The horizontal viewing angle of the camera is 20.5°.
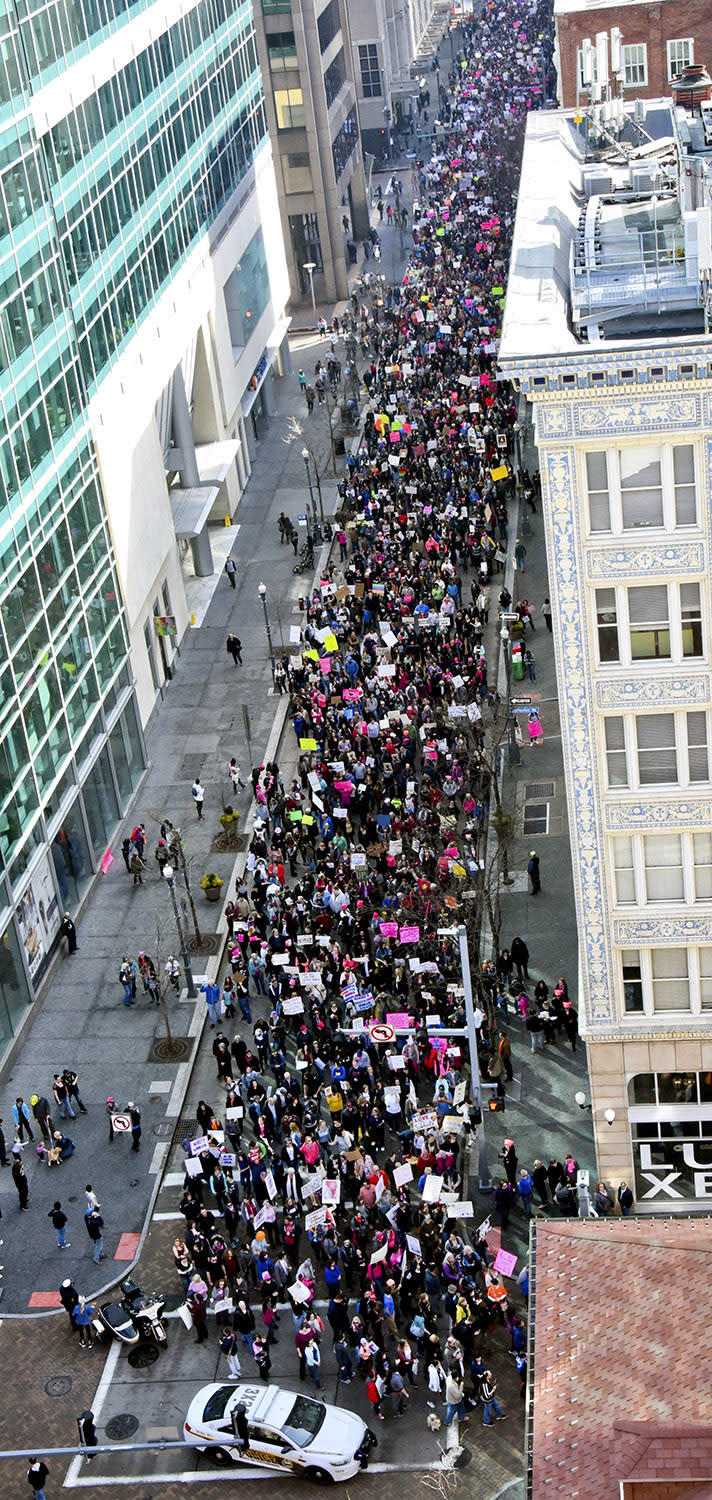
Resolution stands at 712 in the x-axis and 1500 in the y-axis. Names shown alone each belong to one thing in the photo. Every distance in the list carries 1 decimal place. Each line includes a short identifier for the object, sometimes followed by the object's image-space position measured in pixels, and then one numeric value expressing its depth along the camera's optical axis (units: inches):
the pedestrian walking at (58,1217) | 1684.3
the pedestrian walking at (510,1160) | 1652.3
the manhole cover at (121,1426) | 1519.4
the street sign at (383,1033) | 1768.0
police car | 1437.0
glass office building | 2041.1
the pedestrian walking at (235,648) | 2760.8
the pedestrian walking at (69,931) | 2134.6
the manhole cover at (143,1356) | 1588.3
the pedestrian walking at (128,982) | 2032.5
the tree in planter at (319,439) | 3435.0
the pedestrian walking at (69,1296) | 1595.7
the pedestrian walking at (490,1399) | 1465.3
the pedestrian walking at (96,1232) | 1688.0
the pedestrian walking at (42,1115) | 1840.6
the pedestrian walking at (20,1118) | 1839.3
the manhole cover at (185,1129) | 1840.6
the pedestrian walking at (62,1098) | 1871.3
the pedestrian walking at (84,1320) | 1602.1
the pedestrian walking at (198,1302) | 1583.4
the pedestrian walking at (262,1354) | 1526.8
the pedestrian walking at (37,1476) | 1438.2
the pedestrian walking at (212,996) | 1956.2
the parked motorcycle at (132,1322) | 1595.7
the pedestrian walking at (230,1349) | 1528.1
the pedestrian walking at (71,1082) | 1866.4
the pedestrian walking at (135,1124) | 1817.2
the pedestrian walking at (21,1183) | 1764.3
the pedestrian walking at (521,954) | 1935.3
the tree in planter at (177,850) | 2109.7
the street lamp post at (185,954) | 2053.4
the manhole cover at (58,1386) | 1574.8
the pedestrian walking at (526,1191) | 1626.5
